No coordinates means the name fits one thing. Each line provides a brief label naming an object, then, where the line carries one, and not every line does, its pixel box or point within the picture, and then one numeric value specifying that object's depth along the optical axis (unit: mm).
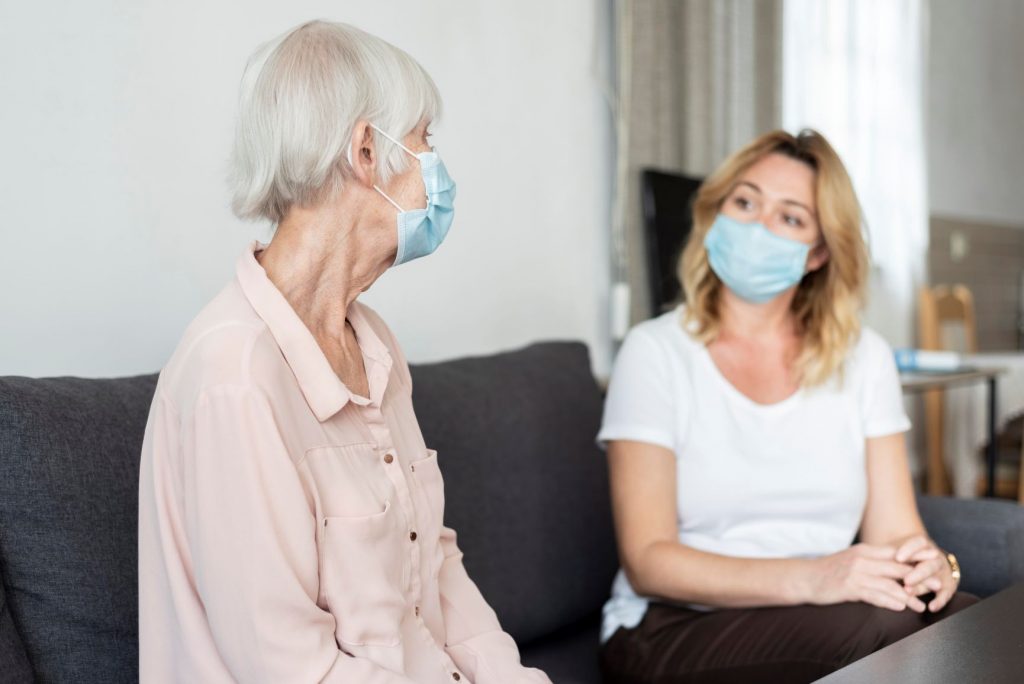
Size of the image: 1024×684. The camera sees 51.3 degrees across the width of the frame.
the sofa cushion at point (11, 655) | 1103
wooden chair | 4266
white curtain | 3795
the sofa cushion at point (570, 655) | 1699
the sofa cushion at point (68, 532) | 1181
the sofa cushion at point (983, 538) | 1912
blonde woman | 1572
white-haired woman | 978
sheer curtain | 2746
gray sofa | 1187
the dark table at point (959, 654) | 1005
